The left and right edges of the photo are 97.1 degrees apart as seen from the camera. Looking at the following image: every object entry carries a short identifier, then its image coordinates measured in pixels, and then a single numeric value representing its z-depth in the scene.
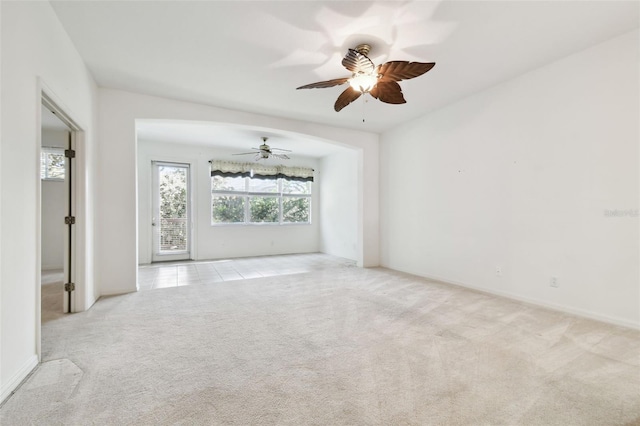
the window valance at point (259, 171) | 6.83
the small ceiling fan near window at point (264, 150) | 5.89
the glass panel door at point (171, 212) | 6.34
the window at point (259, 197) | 6.98
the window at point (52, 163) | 5.60
